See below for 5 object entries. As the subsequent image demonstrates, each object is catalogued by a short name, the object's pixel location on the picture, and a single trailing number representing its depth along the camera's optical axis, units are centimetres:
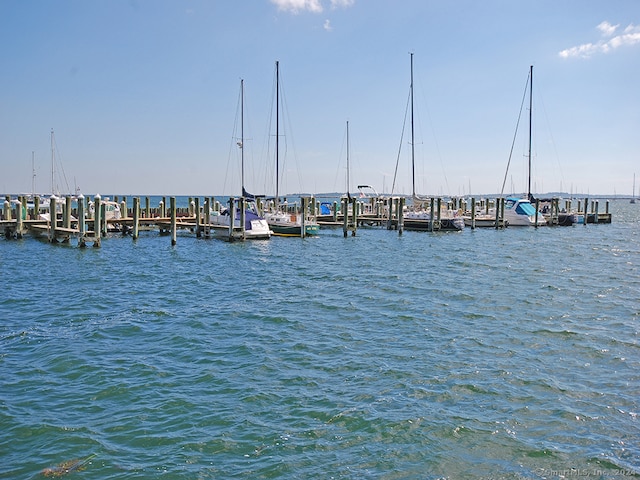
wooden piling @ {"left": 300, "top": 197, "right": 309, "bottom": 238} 3932
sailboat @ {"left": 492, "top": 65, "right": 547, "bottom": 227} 5294
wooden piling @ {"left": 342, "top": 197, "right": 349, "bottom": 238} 4107
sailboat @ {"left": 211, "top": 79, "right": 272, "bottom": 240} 3659
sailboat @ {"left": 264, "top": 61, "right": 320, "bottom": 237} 3962
